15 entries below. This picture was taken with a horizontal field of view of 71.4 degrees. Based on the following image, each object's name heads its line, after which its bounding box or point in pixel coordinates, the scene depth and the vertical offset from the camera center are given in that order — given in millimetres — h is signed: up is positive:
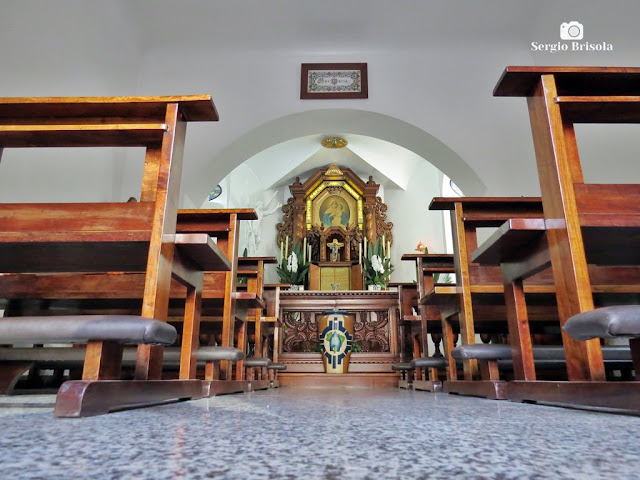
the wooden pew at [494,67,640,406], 1116 +428
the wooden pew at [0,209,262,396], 1822 +288
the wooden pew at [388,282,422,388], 3232 +234
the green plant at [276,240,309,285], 6977 +1383
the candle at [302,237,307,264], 7566 +1880
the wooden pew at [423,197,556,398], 1917 +321
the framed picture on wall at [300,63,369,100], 4031 +2479
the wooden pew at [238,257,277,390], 3007 +356
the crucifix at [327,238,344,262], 8016 +1953
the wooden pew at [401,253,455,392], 2752 +479
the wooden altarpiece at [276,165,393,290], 8125 +2611
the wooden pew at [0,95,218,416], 1270 +421
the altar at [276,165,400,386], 4254 +1465
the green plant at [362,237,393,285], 6820 +1426
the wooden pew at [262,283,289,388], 3785 +389
